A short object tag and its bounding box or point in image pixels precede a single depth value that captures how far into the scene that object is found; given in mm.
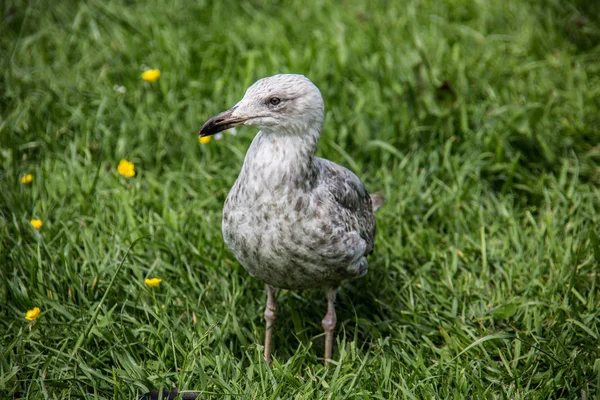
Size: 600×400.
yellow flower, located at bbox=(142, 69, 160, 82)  5344
